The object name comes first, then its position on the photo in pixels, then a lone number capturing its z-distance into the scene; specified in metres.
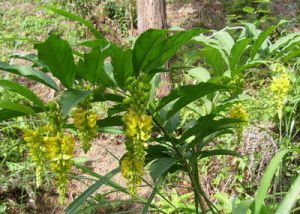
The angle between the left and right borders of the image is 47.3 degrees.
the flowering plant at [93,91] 0.73
